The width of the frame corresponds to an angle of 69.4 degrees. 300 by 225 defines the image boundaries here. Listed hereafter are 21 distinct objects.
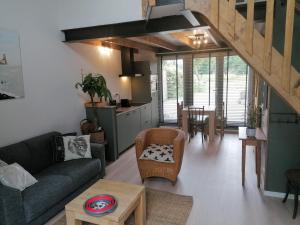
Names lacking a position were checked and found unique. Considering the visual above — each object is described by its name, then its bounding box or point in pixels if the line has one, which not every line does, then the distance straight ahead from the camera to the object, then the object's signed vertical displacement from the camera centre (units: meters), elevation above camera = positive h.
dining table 5.36 -0.82
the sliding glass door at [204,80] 6.38 +0.17
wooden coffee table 1.92 -1.11
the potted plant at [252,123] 3.21 -0.59
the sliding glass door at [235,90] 6.04 -0.14
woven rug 2.50 -1.52
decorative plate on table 1.94 -1.09
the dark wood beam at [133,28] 3.06 +0.90
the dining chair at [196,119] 5.41 -0.84
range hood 5.70 +0.68
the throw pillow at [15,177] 2.30 -0.94
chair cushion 3.30 -1.03
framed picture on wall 2.88 +0.33
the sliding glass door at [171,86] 6.83 +0.01
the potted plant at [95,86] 3.88 +0.05
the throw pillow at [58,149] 3.32 -0.91
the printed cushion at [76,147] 3.37 -0.91
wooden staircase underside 1.58 +0.32
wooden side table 3.12 -0.85
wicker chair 3.23 -1.14
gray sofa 2.16 -1.11
